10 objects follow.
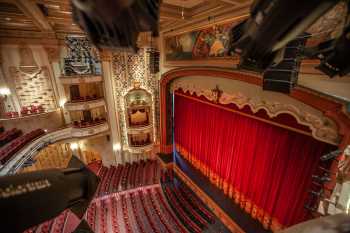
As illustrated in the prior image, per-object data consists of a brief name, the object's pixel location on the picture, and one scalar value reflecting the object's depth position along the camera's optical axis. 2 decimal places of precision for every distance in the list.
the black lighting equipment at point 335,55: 1.04
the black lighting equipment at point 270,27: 0.66
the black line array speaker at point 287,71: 2.01
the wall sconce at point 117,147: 9.22
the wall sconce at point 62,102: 8.49
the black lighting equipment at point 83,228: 1.16
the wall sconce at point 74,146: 9.86
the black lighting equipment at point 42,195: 0.70
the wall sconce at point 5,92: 7.11
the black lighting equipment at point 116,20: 0.69
